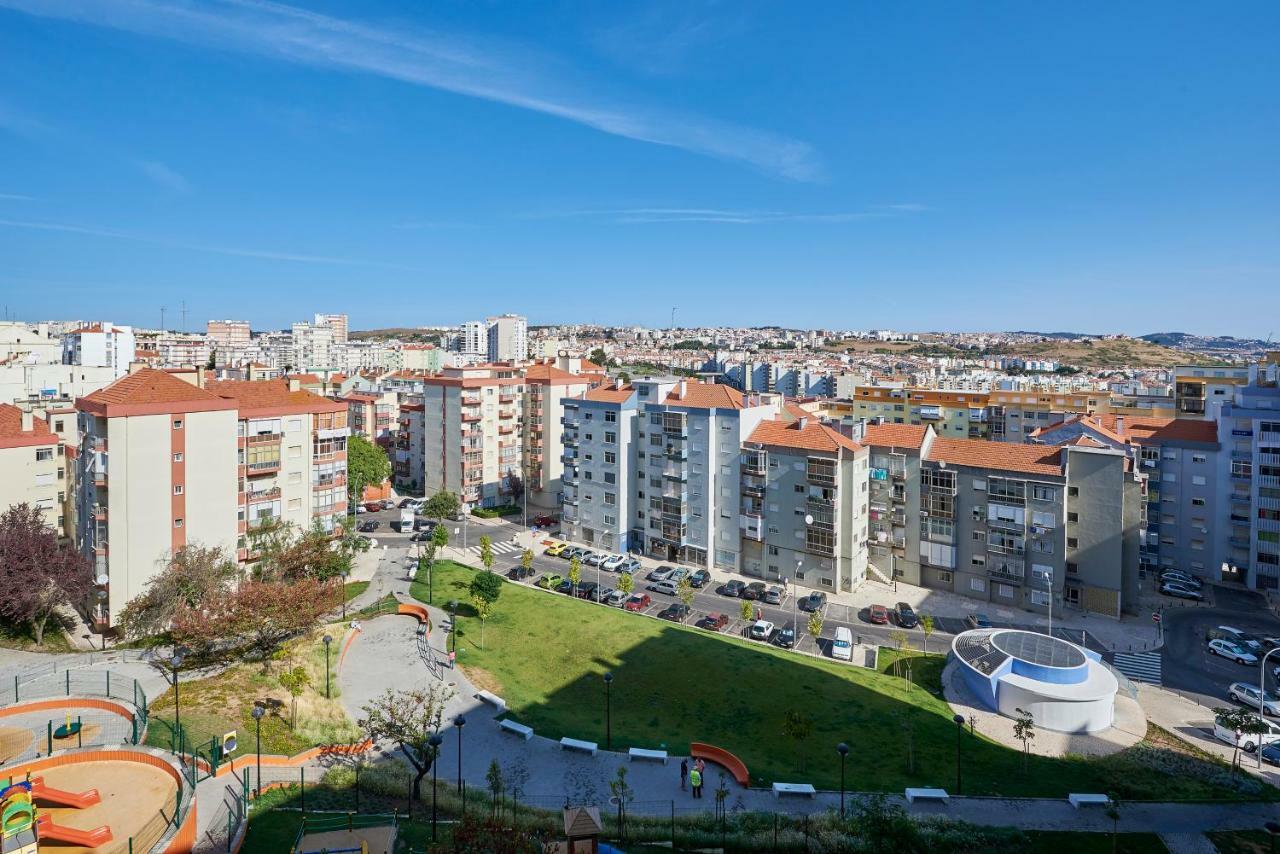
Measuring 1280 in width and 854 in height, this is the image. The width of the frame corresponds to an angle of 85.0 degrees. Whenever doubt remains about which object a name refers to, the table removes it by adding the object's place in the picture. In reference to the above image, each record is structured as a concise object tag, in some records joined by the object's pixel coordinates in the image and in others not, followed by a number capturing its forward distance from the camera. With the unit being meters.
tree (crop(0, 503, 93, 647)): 29.91
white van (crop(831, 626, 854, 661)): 36.09
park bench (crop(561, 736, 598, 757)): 24.39
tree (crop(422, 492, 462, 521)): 55.91
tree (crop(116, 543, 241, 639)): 30.81
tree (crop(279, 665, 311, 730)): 23.95
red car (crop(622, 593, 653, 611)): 42.25
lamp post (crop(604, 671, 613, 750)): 25.05
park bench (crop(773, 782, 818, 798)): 21.91
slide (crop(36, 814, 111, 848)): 14.70
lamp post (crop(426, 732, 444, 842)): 18.56
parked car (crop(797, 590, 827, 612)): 42.30
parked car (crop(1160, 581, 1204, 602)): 45.50
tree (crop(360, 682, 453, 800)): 20.17
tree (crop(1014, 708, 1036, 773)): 26.50
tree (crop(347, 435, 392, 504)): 62.09
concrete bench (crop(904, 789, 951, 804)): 22.11
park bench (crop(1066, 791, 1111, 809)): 22.36
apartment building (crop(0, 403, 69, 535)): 38.06
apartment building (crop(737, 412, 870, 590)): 44.97
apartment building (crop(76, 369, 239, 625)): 32.50
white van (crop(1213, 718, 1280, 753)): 27.69
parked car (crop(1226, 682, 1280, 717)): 31.25
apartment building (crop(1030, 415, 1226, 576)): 48.62
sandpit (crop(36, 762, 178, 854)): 15.34
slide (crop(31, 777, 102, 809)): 16.17
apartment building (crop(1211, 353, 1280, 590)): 45.41
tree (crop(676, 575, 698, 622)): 40.25
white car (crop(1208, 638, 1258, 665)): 36.31
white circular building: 29.58
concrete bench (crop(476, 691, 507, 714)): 27.66
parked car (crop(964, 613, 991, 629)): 40.72
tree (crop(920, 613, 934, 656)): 36.69
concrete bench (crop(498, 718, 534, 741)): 25.36
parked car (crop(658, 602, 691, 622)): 40.50
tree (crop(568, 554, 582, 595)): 44.22
